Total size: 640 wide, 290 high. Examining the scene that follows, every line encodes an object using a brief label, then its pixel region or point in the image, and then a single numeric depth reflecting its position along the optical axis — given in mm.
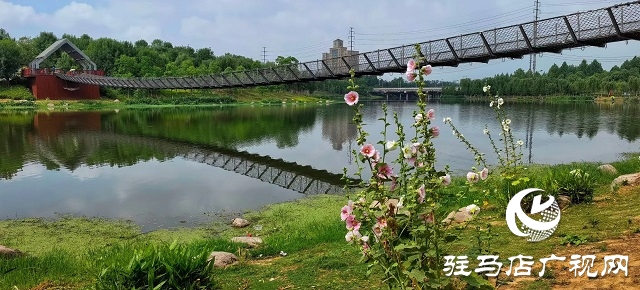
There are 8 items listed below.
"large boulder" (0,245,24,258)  5676
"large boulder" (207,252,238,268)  5293
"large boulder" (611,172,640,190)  7123
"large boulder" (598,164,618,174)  9375
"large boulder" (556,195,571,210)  6232
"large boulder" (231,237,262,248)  6543
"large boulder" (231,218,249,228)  8367
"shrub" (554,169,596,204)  6402
